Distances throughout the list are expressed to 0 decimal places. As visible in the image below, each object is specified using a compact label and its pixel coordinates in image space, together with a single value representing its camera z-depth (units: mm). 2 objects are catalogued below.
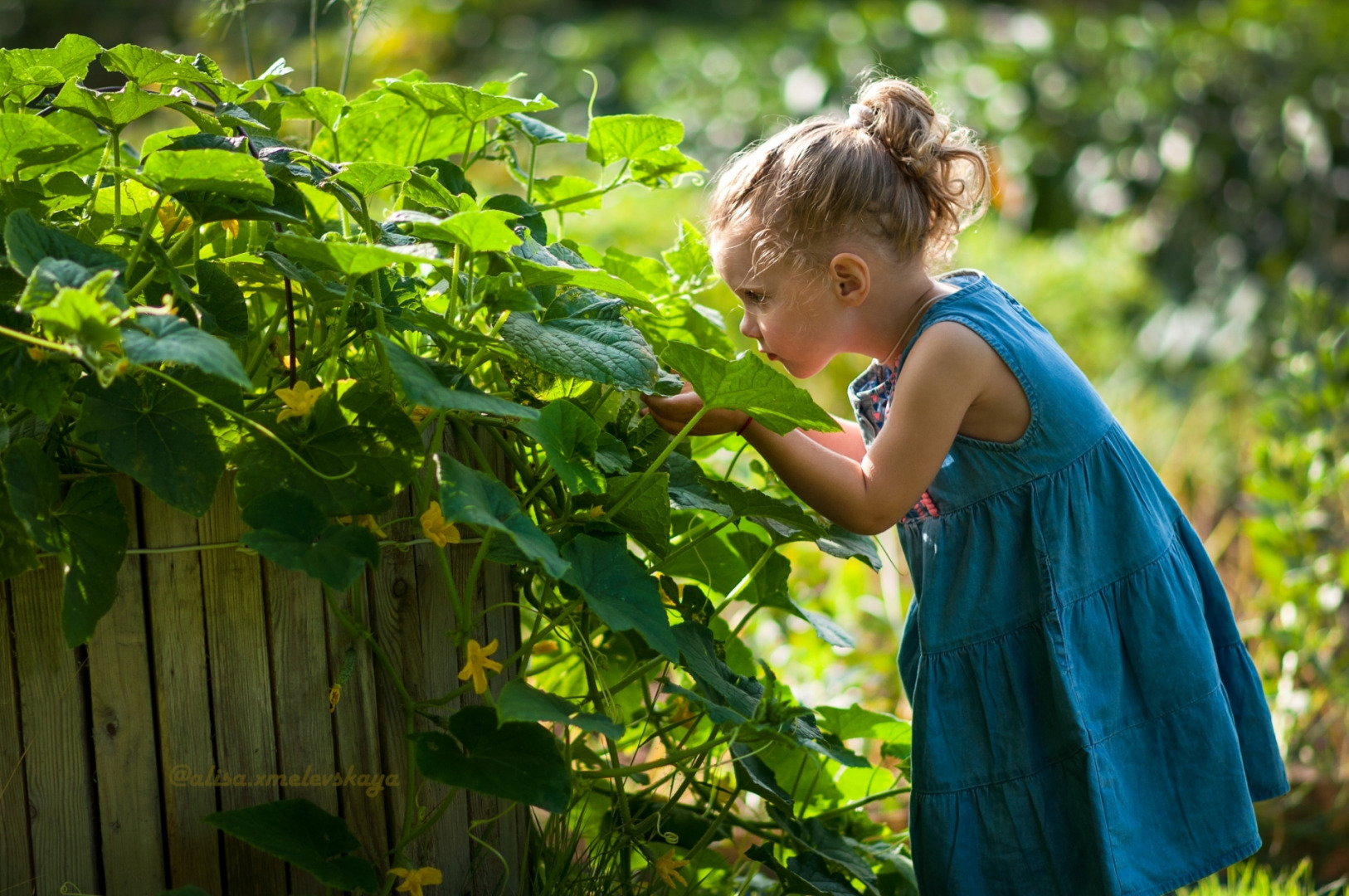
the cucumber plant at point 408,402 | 2381
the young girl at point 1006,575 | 2667
